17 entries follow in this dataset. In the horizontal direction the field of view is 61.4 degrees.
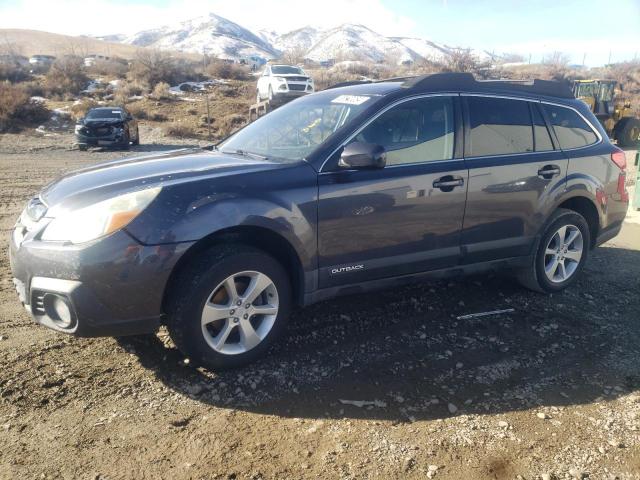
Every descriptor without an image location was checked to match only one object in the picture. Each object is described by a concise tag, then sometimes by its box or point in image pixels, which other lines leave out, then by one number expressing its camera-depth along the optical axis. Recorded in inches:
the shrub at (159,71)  1513.3
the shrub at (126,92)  1198.1
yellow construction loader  830.5
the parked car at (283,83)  917.2
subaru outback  121.9
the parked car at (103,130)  686.5
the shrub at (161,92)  1253.7
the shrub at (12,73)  1366.1
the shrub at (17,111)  880.3
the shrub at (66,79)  1286.9
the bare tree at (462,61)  1651.9
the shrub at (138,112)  1063.4
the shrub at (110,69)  1643.8
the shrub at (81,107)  1025.8
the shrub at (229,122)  960.9
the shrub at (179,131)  889.5
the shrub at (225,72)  1809.8
